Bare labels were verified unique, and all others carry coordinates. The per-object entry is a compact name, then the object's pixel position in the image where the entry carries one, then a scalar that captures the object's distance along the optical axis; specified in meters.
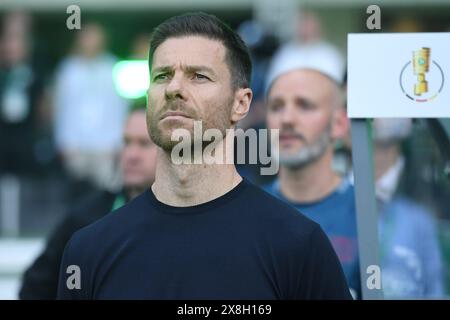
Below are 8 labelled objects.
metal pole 5.56
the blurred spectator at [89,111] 15.46
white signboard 5.48
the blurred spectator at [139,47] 15.23
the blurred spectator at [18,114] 16.62
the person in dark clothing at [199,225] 5.01
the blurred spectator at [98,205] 8.16
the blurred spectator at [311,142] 8.14
